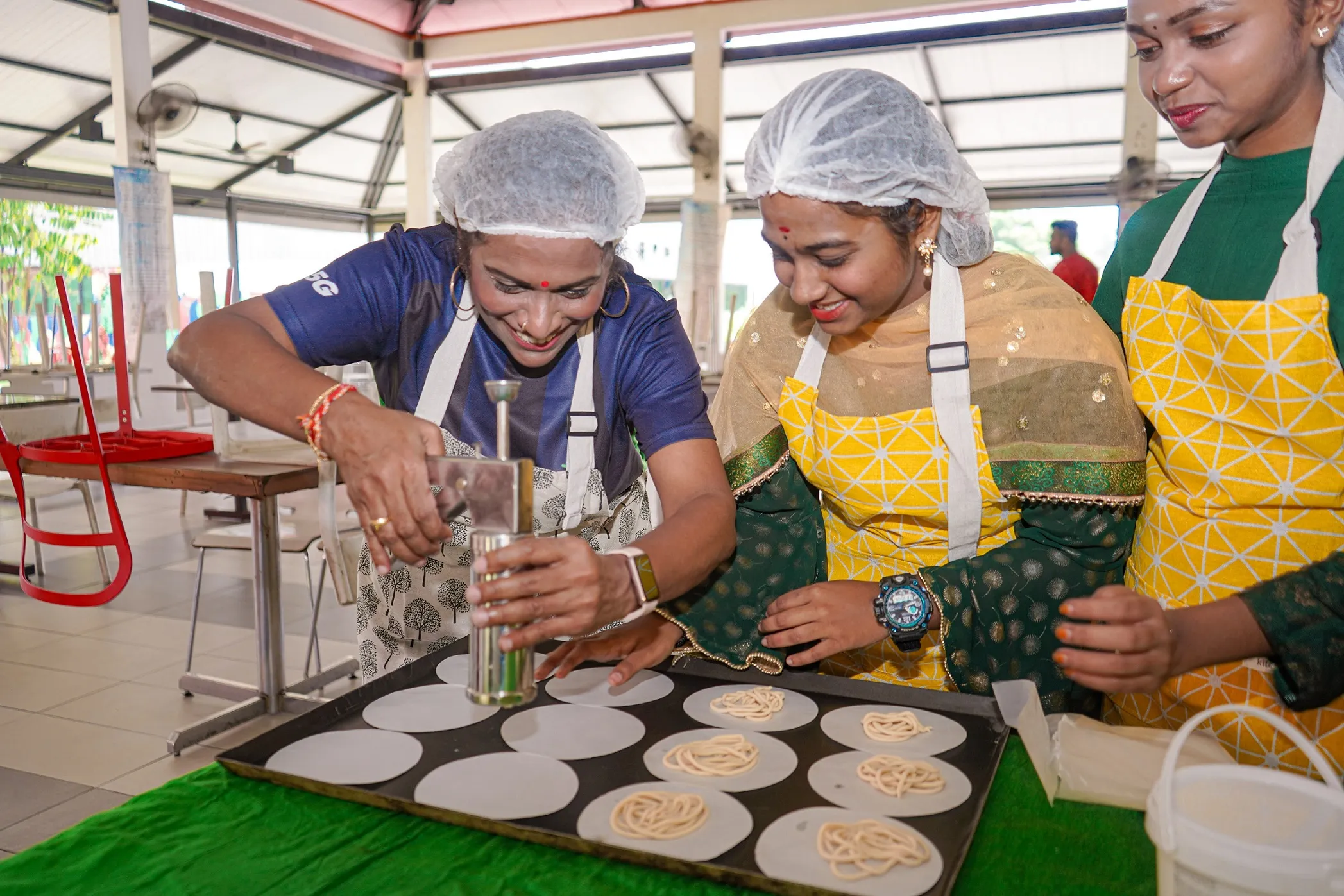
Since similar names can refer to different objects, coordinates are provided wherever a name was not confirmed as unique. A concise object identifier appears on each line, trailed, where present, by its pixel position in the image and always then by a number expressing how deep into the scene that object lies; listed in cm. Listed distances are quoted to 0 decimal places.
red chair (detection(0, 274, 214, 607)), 279
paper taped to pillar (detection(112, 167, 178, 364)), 746
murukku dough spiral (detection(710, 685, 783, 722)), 137
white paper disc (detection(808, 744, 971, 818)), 112
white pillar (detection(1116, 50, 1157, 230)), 760
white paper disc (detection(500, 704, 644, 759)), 127
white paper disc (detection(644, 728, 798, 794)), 119
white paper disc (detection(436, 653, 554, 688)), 149
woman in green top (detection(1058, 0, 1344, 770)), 125
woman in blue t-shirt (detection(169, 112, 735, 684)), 134
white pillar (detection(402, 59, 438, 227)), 1056
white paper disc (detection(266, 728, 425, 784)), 117
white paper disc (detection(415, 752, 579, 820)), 110
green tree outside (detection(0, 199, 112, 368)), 830
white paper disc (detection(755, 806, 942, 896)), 94
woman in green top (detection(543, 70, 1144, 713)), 147
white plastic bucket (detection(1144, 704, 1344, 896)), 71
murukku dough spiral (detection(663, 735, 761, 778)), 121
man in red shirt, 702
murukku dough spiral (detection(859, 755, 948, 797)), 115
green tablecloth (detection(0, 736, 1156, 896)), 94
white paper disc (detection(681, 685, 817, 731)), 135
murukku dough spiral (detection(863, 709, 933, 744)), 129
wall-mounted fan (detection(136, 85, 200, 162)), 761
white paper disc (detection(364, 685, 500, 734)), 133
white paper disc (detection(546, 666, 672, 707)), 143
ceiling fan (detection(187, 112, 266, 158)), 945
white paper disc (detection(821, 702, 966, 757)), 126
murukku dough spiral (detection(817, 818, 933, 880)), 98
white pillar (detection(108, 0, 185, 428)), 757
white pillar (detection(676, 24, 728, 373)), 925
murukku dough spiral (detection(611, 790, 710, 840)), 104
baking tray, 101
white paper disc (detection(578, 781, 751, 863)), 101
